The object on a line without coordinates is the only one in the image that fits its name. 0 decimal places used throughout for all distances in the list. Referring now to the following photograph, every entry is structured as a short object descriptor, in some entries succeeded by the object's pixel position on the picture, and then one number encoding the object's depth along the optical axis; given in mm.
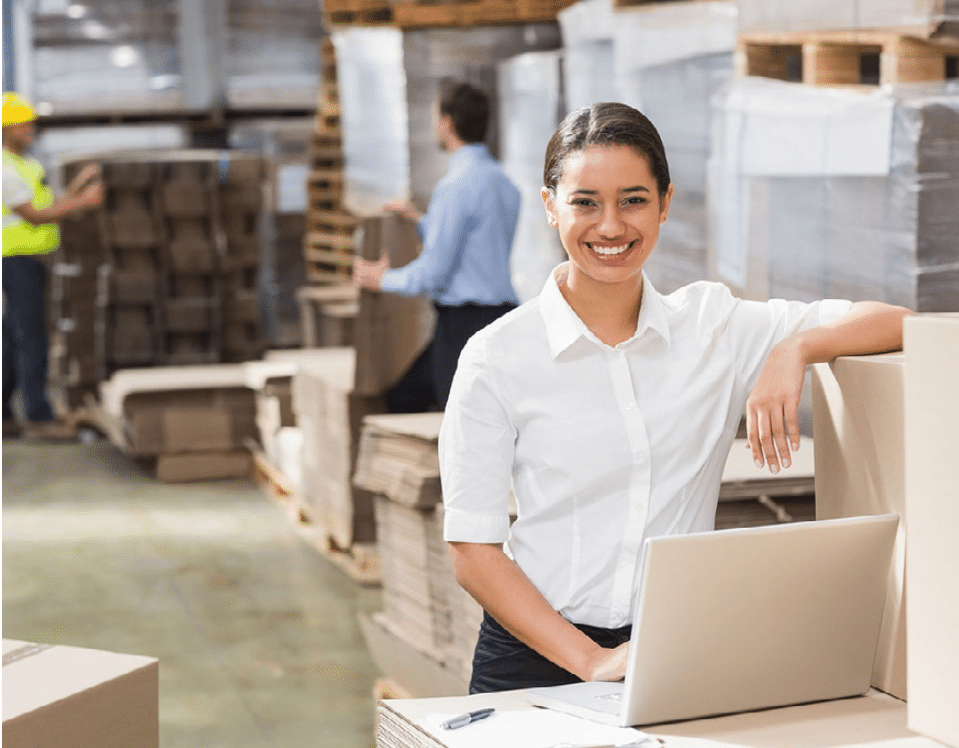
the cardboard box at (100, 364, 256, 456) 7227
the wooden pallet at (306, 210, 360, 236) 7936
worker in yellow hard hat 7910
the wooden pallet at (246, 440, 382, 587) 5343
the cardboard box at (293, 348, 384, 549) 5293
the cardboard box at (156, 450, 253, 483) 7285
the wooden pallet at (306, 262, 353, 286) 8102
